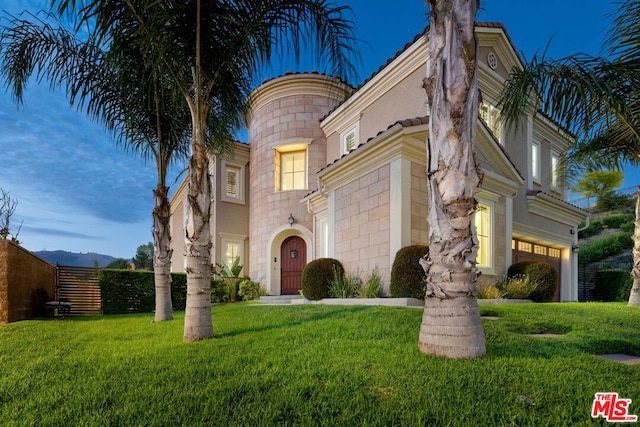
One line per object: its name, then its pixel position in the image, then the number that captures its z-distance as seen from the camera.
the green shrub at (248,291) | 13.98
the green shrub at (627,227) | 23.14
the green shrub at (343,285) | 8.84
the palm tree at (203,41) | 4.93
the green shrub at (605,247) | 21.61
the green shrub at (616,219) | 24.92
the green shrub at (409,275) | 7.12
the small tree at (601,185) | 25.81
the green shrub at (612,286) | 15.57
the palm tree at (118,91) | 6.14
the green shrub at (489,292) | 8.69
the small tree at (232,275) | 14.15
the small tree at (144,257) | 35.88
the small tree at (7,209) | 12.55
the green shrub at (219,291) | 13.50
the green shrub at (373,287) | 8.16
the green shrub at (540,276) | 9.58
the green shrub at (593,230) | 25.58
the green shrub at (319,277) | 9.35
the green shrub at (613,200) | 27.89
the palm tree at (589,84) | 5.45
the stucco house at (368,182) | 8.38
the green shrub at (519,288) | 9.30
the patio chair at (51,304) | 9.41
